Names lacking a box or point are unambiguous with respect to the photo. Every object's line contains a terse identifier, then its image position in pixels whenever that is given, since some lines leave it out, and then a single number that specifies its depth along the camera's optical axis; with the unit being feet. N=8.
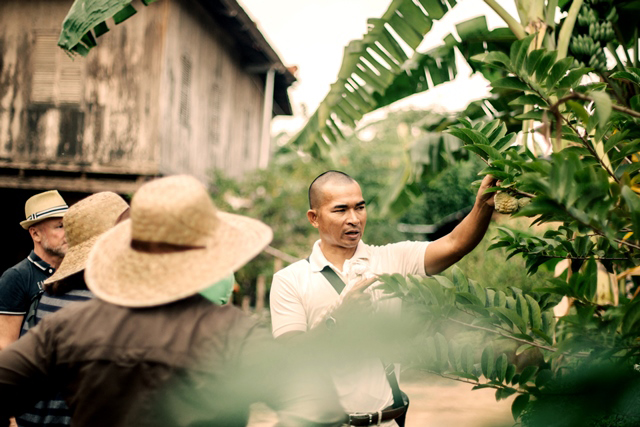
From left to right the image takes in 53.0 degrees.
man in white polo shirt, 8.78
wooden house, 36.86
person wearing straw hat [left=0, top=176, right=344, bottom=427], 4.96
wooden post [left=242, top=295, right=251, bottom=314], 38.04
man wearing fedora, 10.44
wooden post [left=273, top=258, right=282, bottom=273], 38.85
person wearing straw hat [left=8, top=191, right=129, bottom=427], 8.64
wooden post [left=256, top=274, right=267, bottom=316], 38.73
